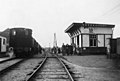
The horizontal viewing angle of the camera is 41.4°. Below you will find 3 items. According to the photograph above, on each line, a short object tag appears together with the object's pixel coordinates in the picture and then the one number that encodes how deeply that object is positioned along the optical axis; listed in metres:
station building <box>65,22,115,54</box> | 23.39
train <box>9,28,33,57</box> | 19.50
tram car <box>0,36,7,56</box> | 22.48
